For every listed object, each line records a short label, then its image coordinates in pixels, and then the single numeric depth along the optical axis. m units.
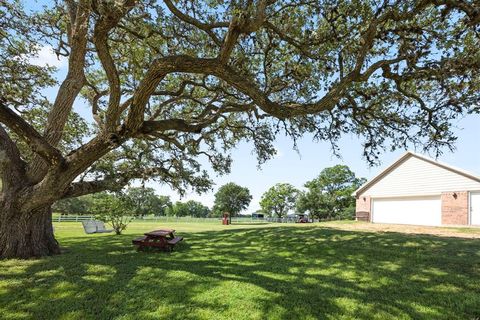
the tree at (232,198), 54.94
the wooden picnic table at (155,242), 8.92
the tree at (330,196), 49.72
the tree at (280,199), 64.25
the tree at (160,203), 80.56
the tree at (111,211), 17.19
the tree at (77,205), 50.92
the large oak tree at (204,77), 5.82
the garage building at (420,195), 17.97
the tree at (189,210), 107.19
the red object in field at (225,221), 35.81
